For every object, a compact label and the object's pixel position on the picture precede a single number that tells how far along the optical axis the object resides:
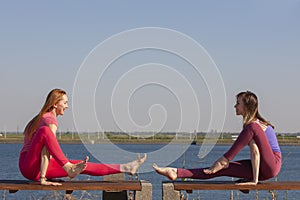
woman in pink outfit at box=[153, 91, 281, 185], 6.38
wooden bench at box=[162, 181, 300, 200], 6.09
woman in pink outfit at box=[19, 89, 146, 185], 6.20
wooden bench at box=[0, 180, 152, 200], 5.98
